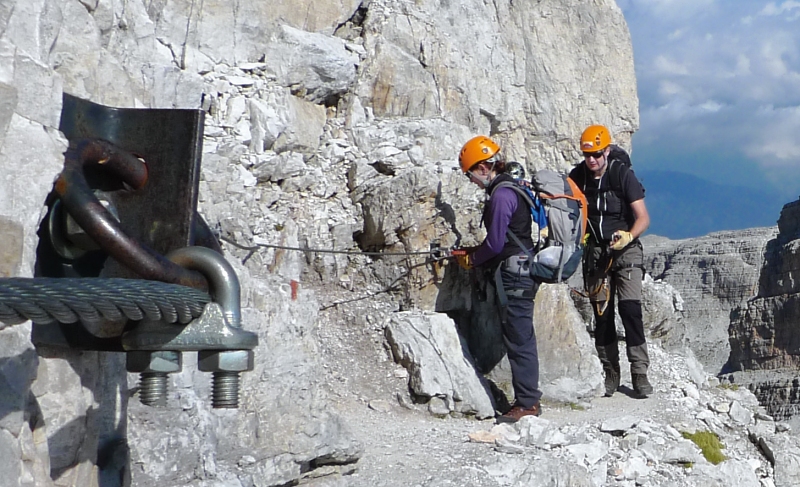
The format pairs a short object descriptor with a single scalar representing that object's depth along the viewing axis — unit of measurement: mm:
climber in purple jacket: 7348
